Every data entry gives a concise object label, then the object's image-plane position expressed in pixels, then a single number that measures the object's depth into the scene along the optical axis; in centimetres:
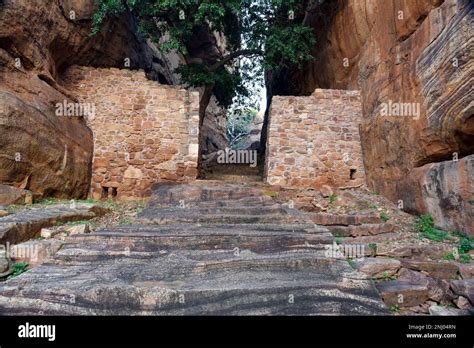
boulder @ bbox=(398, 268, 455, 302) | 302
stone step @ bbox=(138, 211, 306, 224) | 410
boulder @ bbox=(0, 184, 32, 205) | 438
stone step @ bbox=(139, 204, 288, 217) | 450
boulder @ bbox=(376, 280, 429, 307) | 293
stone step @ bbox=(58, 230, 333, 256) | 321
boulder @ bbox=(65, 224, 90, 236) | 369
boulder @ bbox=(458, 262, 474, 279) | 320
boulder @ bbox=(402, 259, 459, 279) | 332
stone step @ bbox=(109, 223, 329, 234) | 365
